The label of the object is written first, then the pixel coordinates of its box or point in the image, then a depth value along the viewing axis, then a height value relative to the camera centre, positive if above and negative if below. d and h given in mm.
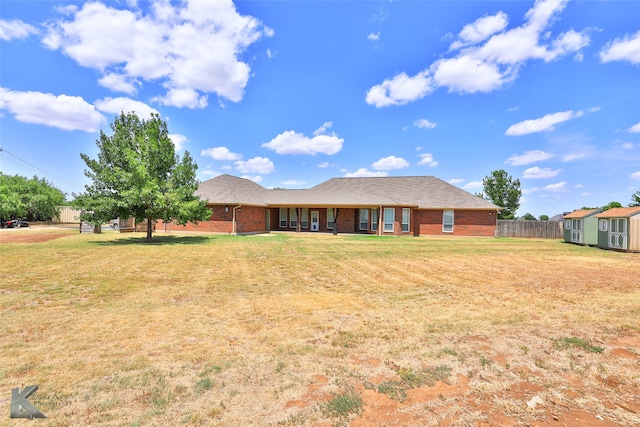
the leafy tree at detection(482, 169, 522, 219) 39188 +3866
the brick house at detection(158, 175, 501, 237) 24422 +877
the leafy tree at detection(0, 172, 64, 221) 34094 +1829
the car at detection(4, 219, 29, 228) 32219 -955
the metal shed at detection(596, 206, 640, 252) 16031 -209
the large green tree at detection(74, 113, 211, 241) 16422 +2168
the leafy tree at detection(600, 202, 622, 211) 30205 +1994
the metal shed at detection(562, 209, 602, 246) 19125 -177
